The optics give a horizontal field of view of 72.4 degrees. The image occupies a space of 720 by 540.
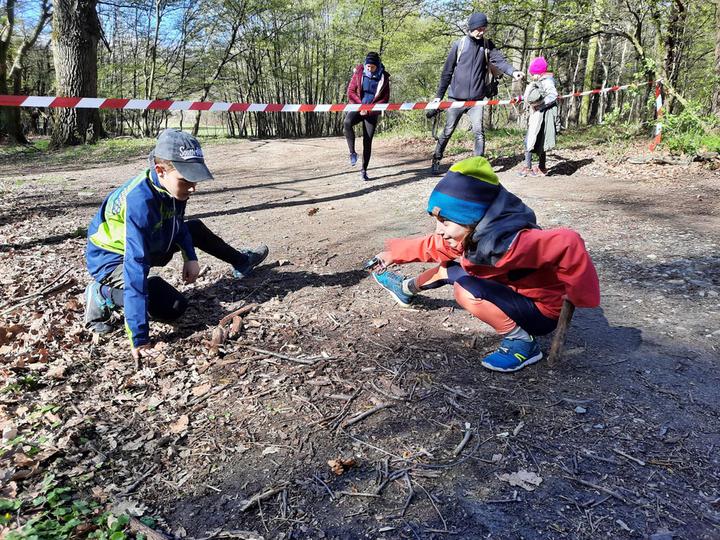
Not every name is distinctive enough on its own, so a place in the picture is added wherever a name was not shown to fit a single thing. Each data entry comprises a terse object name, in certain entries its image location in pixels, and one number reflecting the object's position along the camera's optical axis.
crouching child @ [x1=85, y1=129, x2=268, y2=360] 2.89
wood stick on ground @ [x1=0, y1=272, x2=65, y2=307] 3.67
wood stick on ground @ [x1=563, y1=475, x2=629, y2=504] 1.82
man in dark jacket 7.16
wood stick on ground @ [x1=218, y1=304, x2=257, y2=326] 3.26
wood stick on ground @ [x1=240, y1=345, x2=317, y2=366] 2.77
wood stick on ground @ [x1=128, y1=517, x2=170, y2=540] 1.69
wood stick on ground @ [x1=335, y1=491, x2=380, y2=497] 1.85
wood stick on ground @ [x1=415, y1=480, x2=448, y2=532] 1.71
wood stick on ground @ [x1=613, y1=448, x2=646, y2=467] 1.99
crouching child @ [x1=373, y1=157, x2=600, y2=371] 2.29
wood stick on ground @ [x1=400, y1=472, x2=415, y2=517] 1.78
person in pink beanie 7.34
